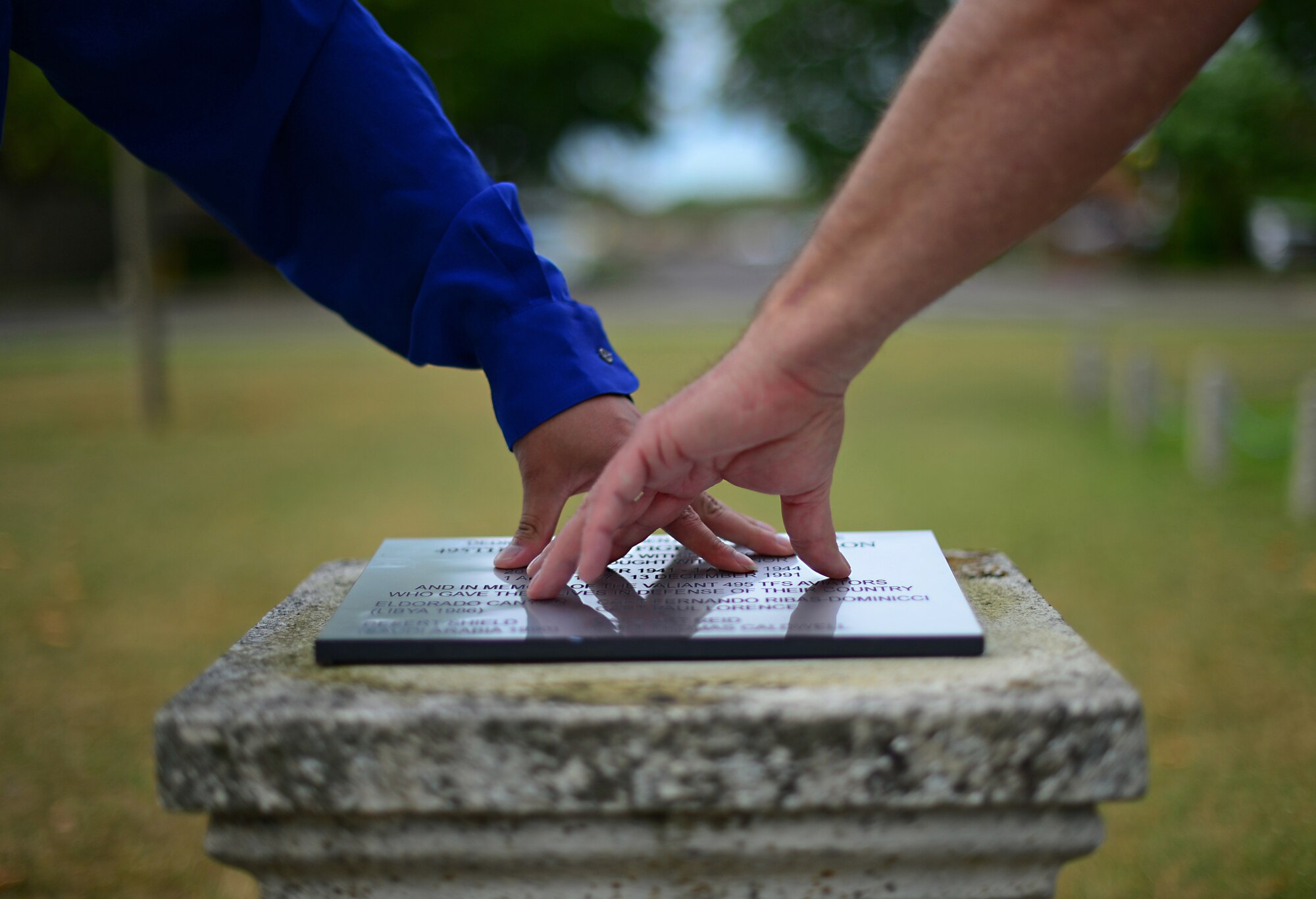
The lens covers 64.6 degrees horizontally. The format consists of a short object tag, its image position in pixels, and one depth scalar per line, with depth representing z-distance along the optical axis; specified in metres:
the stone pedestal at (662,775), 1.14
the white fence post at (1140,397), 7.29
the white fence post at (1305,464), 4.99
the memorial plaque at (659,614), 1.31
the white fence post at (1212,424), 6.13
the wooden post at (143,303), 8.35
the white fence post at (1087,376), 8.81
